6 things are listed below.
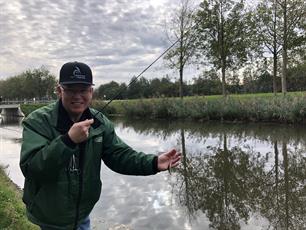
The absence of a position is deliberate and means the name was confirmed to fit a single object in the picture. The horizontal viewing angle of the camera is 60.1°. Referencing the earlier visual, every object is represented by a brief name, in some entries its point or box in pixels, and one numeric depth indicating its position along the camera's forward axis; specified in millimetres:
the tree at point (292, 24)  20216
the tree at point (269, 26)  20991
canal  4623
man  1529
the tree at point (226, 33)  21907
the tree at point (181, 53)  23858
